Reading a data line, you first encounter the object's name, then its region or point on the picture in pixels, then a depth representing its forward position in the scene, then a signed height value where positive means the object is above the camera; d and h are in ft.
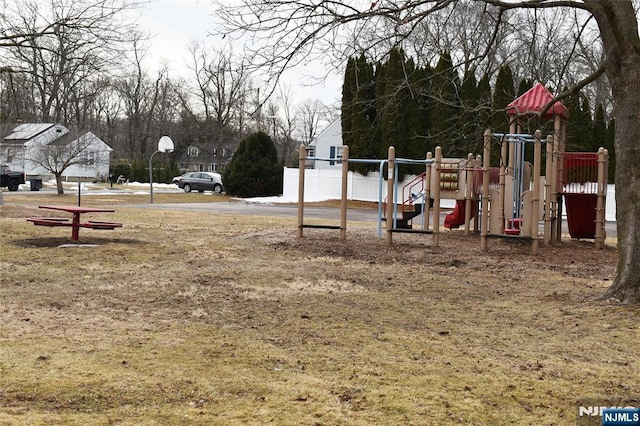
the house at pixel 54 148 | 124.06 +5.21
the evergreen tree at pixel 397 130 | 116.26 +9.07
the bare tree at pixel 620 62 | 27.84 +4.82
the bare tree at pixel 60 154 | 123.75 +4.20
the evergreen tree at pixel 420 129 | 117.08 +9.21
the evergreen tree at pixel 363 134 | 119.51 +8.28
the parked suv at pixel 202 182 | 155.94 +0.26
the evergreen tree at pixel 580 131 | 104.83 +8.48
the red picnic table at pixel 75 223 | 42.27 -2.40
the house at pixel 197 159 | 277.85 +9.28
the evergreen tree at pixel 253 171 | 138.41 +2.54
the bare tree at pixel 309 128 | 269.23 +20.40
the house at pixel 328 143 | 170.56 +9.90
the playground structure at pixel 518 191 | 46.19 -0.06
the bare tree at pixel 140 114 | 240.53 +22.01
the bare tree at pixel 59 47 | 49.52 +8.89
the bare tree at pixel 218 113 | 211.20 +21.11
